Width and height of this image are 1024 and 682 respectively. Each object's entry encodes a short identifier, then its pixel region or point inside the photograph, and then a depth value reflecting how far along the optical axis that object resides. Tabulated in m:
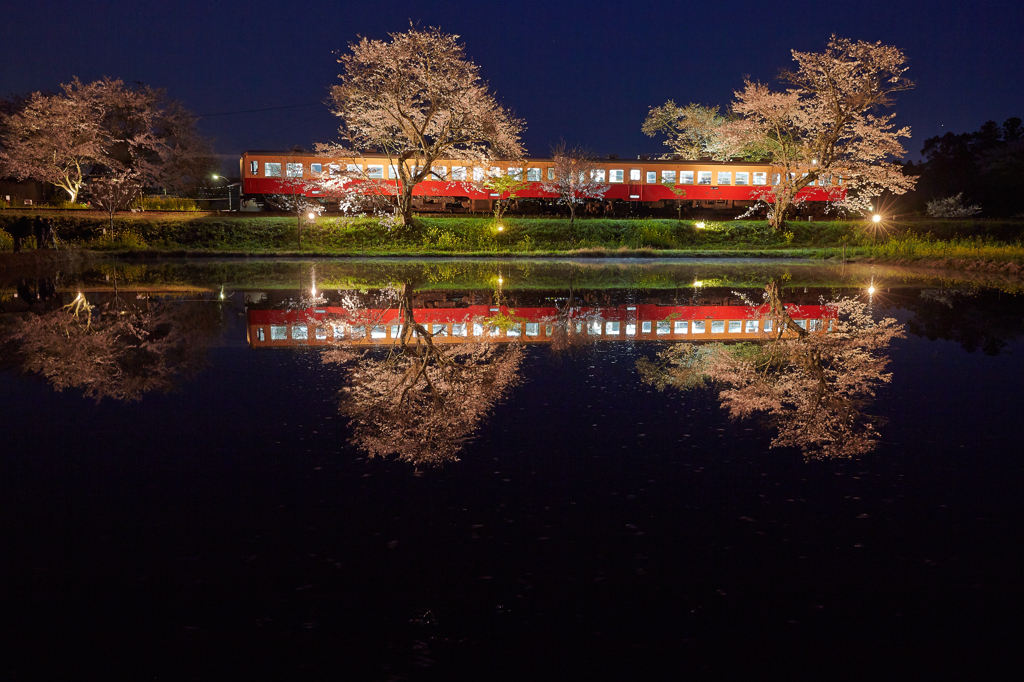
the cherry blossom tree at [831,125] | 28.95
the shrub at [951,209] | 39.09
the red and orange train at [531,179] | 33.03
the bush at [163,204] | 37.31
